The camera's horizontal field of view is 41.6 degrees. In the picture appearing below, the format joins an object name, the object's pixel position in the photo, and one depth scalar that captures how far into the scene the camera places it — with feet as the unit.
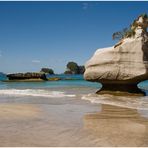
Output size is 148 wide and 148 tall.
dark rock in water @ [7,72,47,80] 129.75
